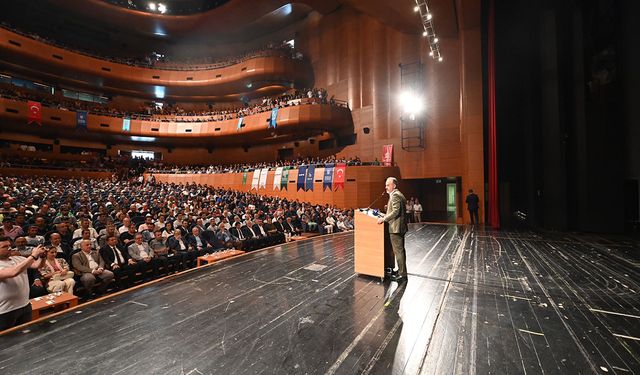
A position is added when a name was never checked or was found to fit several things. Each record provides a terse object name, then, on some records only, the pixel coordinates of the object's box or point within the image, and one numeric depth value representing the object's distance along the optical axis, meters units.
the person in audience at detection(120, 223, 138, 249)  4.60
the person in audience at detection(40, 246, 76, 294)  3.34
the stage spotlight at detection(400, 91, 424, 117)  12.91
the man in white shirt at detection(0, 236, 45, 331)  2.36
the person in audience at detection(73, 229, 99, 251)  4.18
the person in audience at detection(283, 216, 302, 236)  7.68
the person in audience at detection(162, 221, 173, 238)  5.38
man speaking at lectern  3.32
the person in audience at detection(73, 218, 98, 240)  4.77
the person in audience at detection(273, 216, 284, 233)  7.29
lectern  3.45
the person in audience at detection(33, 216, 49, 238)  4.99
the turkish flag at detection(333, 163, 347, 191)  12.73
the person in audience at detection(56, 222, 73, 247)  4.57
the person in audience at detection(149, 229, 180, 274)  4.64
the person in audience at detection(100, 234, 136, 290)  3.99
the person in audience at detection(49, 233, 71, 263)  3.92
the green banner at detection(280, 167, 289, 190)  14.37
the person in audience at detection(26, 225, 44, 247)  4.22
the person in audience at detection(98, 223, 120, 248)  4.40
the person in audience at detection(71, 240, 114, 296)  3.59
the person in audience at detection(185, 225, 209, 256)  5.20
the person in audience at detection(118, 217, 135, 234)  5.09
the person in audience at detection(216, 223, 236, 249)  5.74
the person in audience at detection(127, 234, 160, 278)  4.38
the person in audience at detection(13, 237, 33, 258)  3.62
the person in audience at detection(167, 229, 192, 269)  4.93
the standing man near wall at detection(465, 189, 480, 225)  9.56
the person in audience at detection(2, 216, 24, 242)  4.52
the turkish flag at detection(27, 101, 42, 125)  14.75
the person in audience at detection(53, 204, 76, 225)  5.33
